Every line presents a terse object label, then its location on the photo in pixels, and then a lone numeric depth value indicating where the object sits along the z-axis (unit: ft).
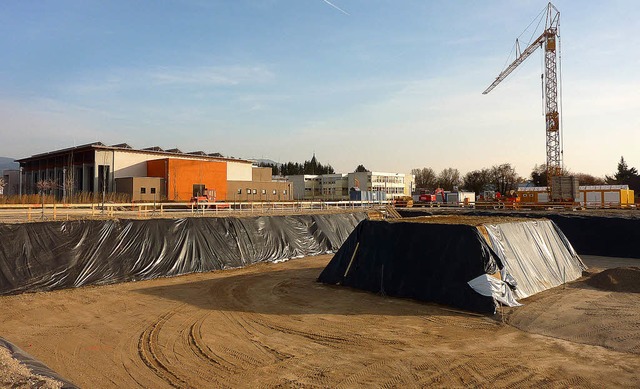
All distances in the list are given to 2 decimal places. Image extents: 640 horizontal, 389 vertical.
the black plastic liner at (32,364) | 15.28
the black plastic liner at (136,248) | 48.14
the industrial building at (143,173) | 174.19
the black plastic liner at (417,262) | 41.19
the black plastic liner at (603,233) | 80.84
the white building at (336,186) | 363.56
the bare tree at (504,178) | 351.87
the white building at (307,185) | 375.45
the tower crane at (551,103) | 192.85
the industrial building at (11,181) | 235.40
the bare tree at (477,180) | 357.00
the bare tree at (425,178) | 438.81
